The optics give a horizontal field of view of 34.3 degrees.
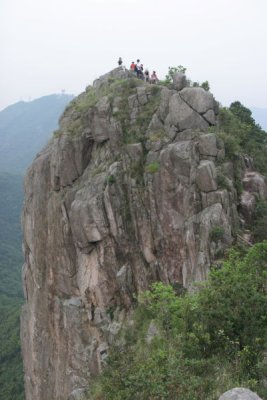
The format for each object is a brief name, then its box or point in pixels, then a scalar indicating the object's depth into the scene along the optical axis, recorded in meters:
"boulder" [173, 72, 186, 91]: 25.31
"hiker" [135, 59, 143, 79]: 30.17
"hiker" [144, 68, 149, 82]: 29.60
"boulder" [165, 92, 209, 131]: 23.23
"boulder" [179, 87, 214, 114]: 23.56
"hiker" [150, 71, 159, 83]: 28.97
